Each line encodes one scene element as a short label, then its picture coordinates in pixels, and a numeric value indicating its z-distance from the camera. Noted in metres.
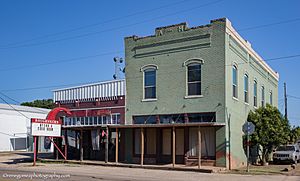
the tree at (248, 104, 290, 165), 27.58
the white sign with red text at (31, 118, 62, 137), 27.50
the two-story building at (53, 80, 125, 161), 29.20
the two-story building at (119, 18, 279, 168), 25.11
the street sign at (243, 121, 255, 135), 22.78
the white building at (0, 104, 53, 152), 45.97
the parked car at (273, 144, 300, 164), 30.19
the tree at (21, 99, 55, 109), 92.44
